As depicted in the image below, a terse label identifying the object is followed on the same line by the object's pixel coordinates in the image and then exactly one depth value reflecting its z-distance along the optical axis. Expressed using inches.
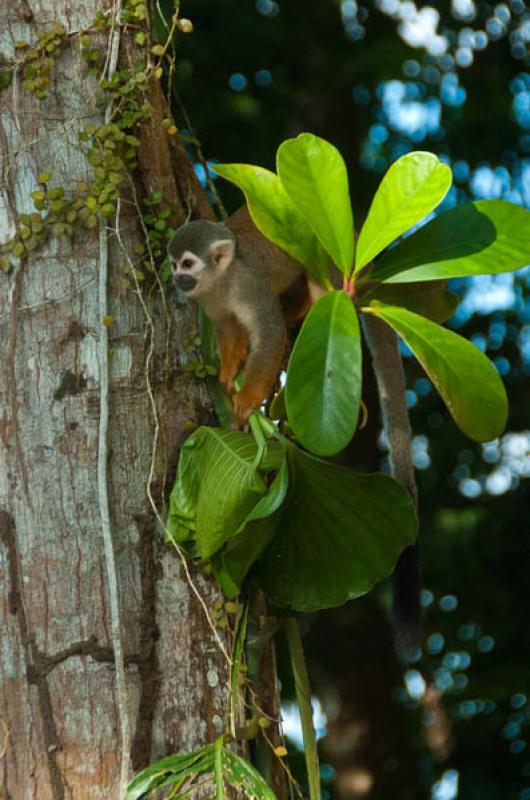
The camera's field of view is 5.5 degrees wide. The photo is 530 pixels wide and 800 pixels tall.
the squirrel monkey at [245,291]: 209.2
